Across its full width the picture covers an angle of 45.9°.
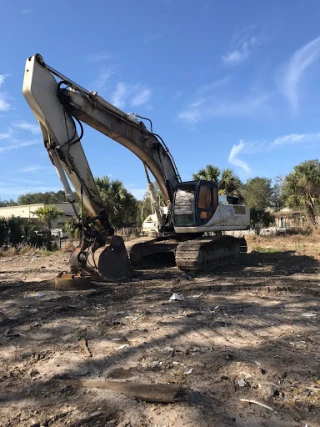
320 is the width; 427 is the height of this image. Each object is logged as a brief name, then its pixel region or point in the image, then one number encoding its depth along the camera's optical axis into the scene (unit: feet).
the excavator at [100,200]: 26.53
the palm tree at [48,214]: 85.40
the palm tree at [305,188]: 89.66
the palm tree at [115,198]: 83.51
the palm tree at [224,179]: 80.76
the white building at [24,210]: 143.33
